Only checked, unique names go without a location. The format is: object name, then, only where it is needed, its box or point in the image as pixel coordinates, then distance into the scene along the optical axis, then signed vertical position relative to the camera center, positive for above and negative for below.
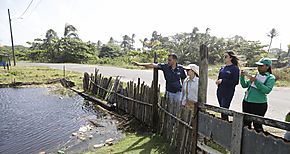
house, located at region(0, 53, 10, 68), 19.03 +0.25
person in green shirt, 2.80 -0.41
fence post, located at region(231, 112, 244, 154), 2.06 -0.84
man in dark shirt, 4.02 -0.30
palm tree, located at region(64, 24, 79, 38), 36.11 +6.39
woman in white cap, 3.59 -0.47
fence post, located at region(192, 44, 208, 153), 2.85 -0.38
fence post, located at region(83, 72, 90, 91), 9.08 -1.03
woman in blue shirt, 3.24 -0.30
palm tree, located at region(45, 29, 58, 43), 41.37 +6.61
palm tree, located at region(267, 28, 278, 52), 39.17 +6.71
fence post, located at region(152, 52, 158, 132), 4.52 -1.18
